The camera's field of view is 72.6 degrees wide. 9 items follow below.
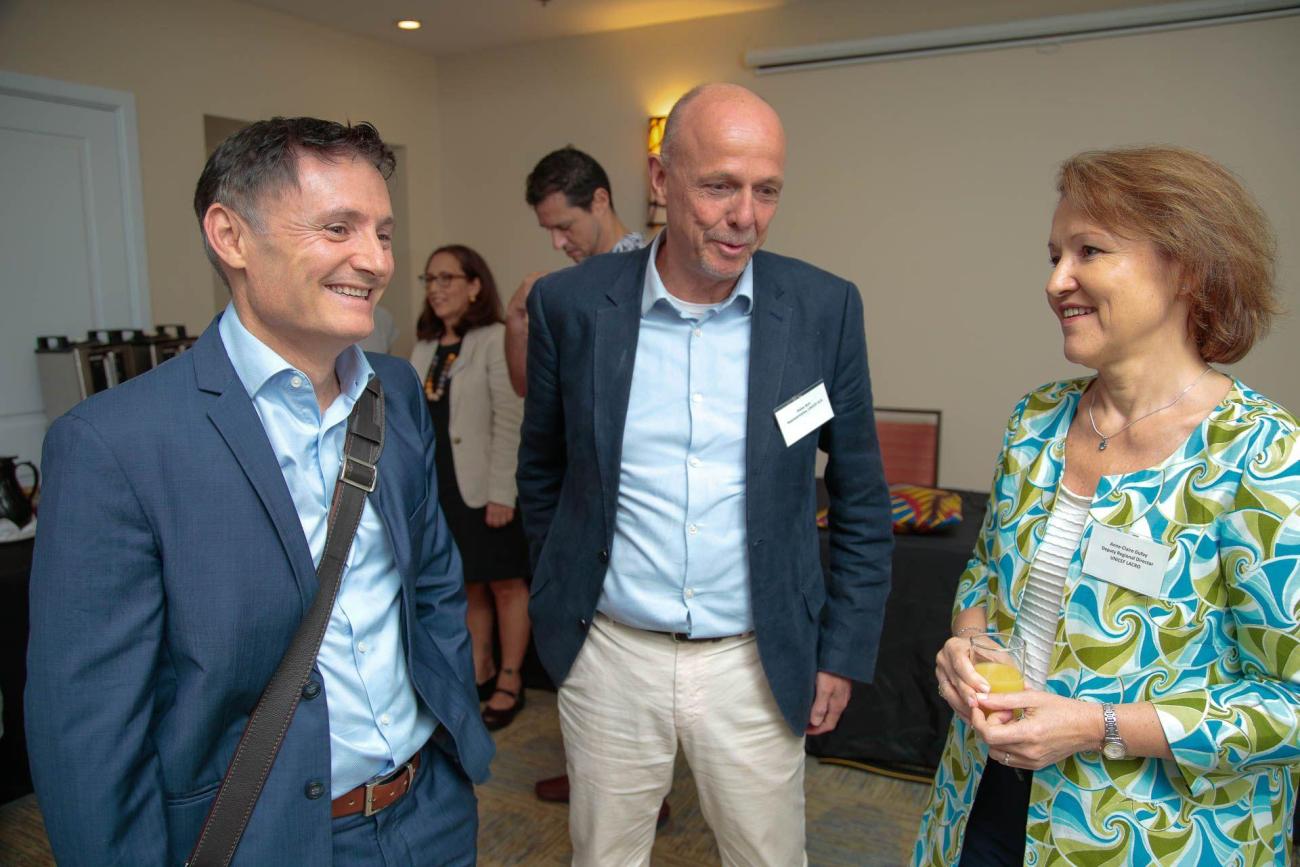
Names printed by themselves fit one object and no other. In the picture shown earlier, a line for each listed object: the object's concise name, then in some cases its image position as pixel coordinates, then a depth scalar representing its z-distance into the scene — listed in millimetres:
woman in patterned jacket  1008
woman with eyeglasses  3176
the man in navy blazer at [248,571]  947
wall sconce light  5480
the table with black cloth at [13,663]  2633
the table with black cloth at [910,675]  2756
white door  3936
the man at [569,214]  2705
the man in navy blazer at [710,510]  1507
